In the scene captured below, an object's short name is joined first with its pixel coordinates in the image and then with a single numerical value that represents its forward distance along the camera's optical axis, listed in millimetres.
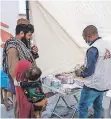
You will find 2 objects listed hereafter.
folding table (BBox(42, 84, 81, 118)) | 2554
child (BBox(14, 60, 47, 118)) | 1553
